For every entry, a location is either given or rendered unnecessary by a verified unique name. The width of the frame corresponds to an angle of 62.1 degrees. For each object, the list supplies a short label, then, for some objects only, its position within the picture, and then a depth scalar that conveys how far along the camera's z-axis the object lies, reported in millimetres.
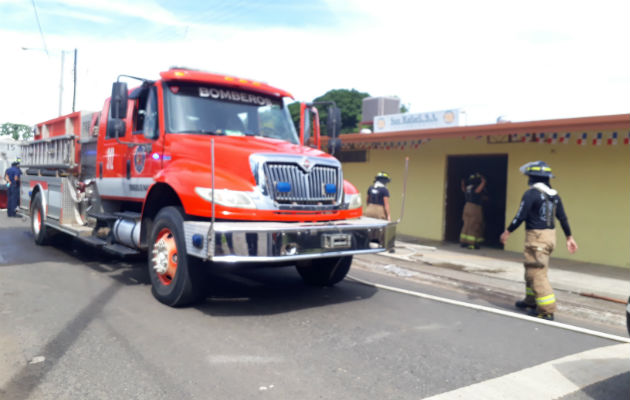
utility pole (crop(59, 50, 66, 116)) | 27172
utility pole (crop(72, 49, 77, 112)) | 30923
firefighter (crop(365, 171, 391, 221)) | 10297
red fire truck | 4949
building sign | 15953
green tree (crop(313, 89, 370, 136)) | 52216
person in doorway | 11547
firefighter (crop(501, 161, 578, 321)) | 5754
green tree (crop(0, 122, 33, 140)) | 66938
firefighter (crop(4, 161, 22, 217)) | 15102
